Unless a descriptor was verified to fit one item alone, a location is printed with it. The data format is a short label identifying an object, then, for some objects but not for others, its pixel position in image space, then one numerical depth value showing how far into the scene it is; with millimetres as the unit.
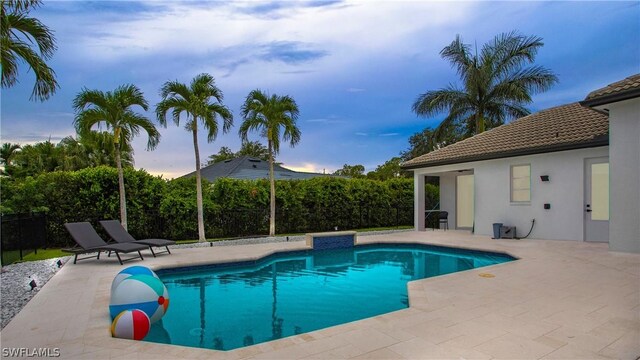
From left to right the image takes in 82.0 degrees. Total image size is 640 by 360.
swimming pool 5828
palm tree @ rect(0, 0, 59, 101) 7855
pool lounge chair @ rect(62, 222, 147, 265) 9961
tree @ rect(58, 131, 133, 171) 27278
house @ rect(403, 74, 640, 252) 9906
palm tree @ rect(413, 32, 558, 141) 21953
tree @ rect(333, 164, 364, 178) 49184
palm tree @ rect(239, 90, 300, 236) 16281
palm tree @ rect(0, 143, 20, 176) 35594
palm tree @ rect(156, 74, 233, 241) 14391
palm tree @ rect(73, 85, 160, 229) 12977
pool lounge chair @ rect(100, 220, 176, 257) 11153
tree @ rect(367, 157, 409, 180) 42003
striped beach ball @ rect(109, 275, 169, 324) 5172
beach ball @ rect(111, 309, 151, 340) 4660
